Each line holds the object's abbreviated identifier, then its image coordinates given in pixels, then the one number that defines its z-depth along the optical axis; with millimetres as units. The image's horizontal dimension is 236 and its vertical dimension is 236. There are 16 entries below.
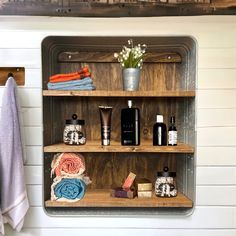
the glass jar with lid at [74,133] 1450
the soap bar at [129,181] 1489
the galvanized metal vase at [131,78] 1407
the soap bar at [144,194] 1467
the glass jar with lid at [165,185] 1463
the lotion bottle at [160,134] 1470
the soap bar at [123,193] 1447
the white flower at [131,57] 1403
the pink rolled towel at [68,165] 1445
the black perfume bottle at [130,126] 1439
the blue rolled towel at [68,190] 1417
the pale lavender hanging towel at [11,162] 1297
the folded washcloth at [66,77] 1396
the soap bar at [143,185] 1475
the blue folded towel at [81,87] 1383
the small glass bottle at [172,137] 1449
